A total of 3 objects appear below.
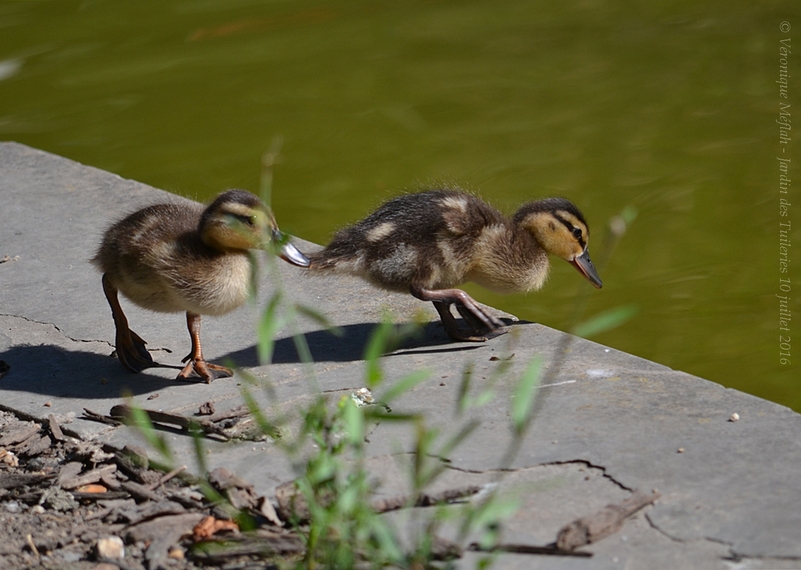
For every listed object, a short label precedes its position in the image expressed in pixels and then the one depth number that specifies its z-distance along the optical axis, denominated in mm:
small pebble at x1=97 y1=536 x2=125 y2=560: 6660
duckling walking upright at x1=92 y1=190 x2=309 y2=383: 8961
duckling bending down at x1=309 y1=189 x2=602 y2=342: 9922
